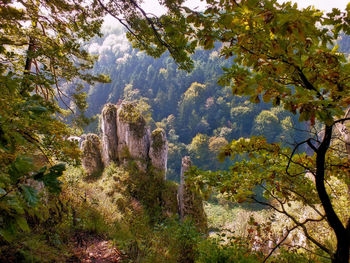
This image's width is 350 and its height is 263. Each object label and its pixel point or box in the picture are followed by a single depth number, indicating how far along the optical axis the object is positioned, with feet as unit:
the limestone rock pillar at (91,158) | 36.09
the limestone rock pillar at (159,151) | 33.04
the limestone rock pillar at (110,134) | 34.68
